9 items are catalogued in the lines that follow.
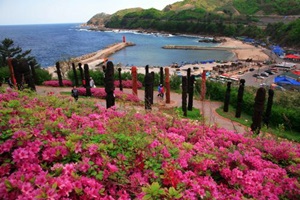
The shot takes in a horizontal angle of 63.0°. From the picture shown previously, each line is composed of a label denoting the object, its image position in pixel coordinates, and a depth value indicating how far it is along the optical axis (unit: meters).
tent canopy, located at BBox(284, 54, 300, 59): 52.96
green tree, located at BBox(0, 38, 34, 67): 35.47
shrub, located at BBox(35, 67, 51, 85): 21.95
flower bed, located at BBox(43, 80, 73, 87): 21.33
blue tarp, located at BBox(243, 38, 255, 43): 90.25
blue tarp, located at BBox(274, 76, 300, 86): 31.92
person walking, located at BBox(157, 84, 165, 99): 18.39
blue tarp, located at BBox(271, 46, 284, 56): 60.49
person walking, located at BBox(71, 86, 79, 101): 13.36
